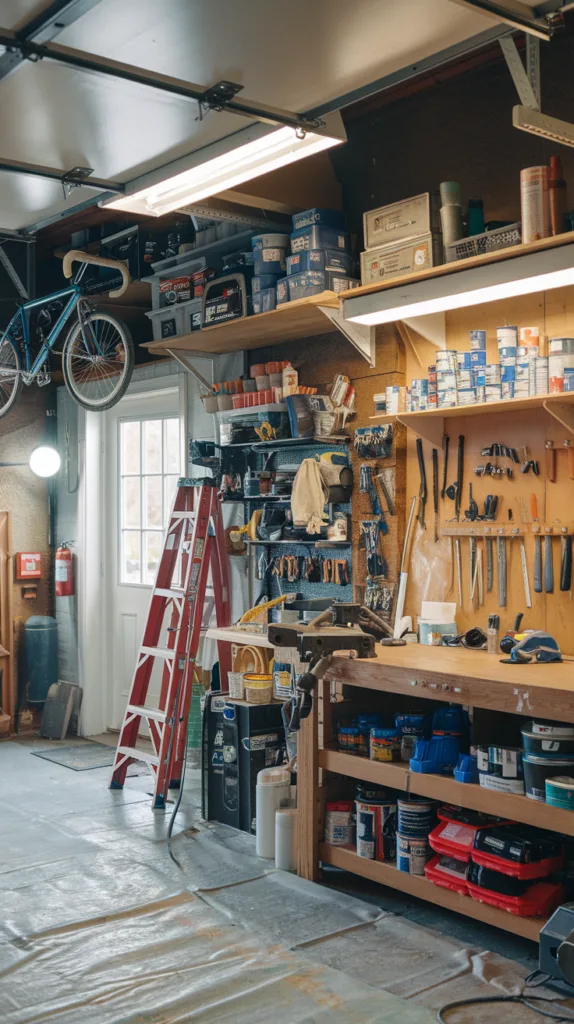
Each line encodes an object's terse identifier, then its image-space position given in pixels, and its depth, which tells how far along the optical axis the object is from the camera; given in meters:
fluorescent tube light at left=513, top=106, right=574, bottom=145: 3.08
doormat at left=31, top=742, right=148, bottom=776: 6.02
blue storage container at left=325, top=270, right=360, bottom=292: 4.66
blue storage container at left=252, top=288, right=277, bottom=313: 4.89
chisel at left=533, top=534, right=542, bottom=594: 4.05
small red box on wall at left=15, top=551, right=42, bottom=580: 7.17
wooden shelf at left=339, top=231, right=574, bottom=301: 3.55
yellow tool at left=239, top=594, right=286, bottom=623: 5.15
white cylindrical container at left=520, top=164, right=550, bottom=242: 3.63
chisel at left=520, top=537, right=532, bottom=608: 4.13
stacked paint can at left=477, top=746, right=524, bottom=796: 3.32
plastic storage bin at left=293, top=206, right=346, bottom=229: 4.73
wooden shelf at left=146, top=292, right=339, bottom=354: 4.70
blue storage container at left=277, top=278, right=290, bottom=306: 4.80
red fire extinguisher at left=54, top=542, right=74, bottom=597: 7.05
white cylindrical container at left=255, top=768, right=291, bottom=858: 4.29
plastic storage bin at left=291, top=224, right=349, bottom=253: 4.71
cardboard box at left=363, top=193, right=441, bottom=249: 4.19
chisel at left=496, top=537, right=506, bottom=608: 4.21
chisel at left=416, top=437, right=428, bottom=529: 4.57
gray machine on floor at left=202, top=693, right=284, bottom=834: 4.62
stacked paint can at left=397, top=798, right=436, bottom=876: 3.69
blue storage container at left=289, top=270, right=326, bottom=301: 4.66
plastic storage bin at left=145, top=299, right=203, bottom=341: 5.51
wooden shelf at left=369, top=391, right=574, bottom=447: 3.83
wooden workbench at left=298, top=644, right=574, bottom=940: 3.20
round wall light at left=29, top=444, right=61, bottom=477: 7.19
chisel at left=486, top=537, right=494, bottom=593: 4.28
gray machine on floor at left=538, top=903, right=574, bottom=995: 2.99
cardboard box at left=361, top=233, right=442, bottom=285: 4.17
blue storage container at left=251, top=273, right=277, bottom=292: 4.94
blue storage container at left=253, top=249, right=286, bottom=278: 4.95
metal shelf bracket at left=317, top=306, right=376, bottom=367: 4.64
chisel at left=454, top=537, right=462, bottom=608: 4.44
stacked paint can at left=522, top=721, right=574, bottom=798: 3.21
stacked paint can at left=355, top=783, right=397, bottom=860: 3.88
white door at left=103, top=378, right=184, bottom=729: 6.59
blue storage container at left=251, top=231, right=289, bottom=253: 4.95
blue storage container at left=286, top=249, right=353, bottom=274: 4.70
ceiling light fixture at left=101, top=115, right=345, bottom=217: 3.50
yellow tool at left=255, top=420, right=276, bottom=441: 5.16
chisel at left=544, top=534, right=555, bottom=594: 4.04
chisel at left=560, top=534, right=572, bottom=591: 3.96
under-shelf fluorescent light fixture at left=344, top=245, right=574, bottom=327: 3.53
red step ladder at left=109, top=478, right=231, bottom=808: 5.16
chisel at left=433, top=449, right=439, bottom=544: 4.54
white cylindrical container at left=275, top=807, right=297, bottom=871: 4.15
